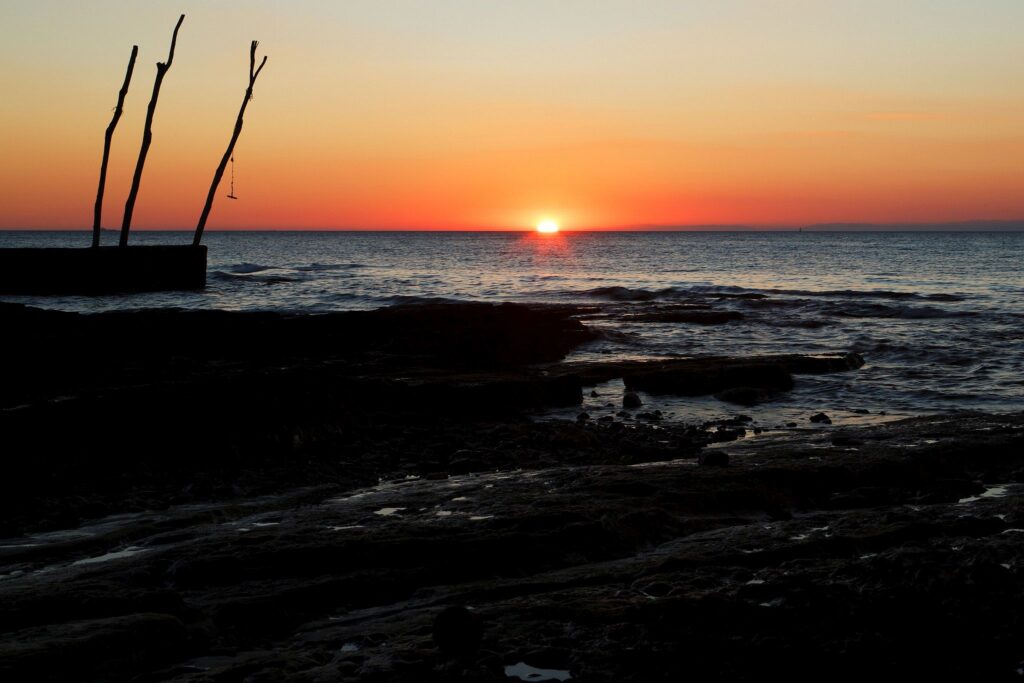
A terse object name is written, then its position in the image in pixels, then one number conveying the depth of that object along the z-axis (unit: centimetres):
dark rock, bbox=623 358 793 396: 1412
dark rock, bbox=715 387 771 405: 1346
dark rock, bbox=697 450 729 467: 805
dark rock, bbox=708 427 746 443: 1045
